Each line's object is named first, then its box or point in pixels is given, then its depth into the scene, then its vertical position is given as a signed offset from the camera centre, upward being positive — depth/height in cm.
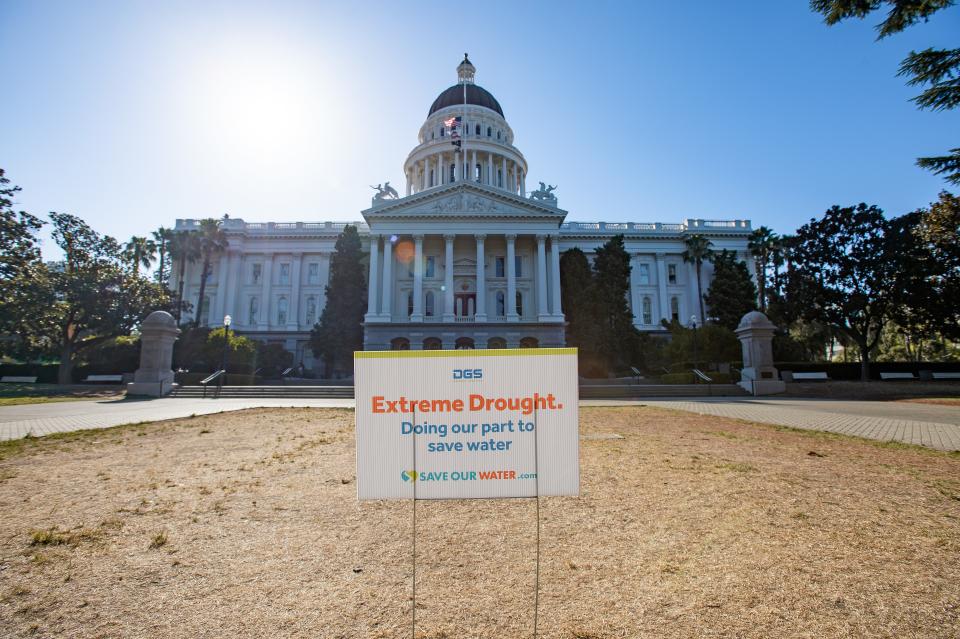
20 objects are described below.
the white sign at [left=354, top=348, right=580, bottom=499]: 312 -35
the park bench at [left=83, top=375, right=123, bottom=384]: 3372 -57
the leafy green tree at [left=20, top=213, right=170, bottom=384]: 3372 +550
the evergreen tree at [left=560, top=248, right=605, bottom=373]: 4081 +648
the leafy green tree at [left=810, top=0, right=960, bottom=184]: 1053 +758
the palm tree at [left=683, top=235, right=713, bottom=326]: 5481 +1441
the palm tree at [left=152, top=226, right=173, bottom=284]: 4975 +1415
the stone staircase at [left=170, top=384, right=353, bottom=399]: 2467 -113
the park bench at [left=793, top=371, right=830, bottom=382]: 3136 -34
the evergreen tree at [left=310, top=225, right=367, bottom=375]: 4369 +561
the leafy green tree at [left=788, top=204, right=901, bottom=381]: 3291 +724
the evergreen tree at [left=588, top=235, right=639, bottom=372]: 4066 +552
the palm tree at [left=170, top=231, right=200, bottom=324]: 4872 +1307
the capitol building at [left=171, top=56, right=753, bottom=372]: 4425 +1252
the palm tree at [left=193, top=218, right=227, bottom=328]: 4981 +1400
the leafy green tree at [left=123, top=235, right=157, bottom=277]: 4778 +1255
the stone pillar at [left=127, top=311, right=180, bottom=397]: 2333 +77
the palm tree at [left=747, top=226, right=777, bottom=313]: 4856 +1323
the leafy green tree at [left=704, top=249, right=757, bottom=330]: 4331 +732
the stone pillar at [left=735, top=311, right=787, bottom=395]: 2392 +88
